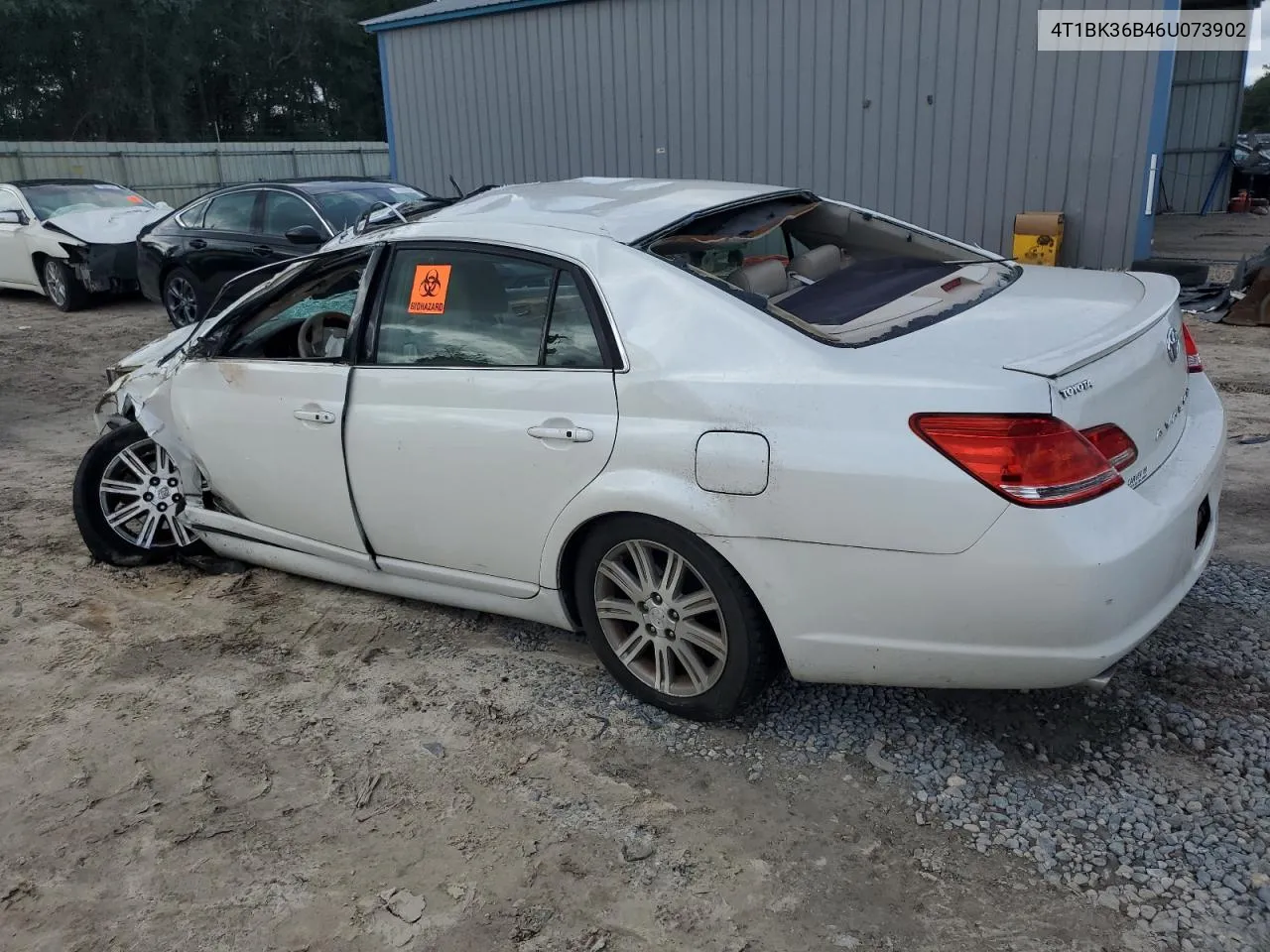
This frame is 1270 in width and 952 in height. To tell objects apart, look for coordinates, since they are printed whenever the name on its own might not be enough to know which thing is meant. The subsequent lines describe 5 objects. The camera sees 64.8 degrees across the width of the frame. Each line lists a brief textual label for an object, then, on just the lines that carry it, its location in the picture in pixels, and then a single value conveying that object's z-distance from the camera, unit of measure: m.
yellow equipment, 9.85
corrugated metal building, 9.80
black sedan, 9.27
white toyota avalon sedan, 2.41
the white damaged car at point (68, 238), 11.42
